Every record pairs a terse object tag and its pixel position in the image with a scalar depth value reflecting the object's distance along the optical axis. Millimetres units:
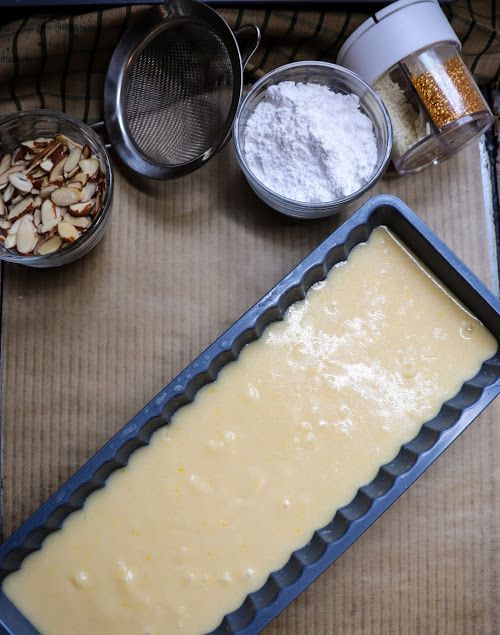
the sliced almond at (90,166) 488
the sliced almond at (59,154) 489
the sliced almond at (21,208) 483
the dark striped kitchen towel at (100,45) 487
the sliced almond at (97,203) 482
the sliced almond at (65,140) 491
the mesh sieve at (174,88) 494
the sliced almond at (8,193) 485
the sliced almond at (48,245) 477
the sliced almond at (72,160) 487
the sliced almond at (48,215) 479
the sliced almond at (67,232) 475
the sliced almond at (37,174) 487
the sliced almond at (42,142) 495
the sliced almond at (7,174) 486
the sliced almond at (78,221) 480
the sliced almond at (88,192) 484
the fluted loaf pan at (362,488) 420
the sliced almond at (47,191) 483
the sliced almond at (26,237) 479
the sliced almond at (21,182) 483
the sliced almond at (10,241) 480
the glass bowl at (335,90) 473
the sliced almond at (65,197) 481
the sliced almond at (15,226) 481
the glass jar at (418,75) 472
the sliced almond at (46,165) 487
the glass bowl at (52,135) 473
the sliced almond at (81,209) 479
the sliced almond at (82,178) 486
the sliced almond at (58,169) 487
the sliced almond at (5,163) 491
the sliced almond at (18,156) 492
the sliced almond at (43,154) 488
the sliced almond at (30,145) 494
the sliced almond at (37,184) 485
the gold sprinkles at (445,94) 475
